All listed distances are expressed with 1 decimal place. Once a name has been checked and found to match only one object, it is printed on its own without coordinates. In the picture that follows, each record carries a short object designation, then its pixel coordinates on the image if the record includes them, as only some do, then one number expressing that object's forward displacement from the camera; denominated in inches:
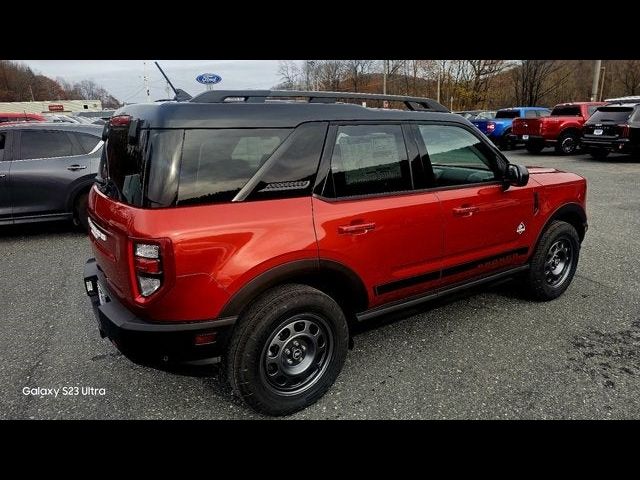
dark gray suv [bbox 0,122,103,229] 227.9
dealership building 2072.1
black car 477.4
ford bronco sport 80.5
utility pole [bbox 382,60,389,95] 1267.0
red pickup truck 571.2
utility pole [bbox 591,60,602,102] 789.2
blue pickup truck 654.5
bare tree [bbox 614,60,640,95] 1369.3
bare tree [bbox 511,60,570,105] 1306.6
